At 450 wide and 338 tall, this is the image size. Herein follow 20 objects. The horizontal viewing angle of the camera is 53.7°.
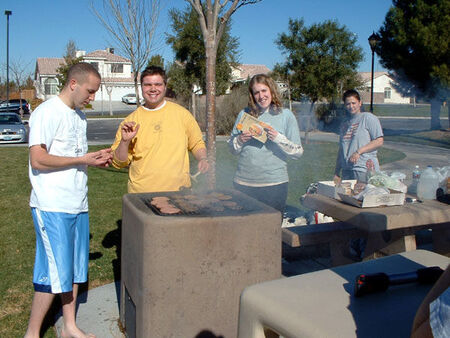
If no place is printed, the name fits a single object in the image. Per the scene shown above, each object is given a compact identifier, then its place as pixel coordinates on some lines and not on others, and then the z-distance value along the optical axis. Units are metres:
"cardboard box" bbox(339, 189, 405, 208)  3.02
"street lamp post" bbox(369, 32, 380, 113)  16.17
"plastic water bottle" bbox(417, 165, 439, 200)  3.45
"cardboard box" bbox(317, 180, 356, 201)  3.34
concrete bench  3.36
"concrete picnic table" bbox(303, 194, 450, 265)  2.85
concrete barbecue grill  2.34
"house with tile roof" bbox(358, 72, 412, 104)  61.36
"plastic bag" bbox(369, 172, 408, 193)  3.22
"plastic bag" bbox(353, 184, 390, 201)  3.03
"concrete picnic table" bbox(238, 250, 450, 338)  1.43
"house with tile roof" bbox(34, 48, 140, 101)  46.97
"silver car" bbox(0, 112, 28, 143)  15.21
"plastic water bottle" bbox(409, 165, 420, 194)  3.74
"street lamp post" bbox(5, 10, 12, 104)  27.83
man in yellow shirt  3.03
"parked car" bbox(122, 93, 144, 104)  46.72
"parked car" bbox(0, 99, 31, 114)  33.09
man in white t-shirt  2.57
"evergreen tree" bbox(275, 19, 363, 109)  14.26
